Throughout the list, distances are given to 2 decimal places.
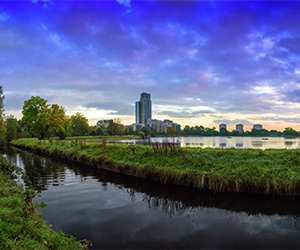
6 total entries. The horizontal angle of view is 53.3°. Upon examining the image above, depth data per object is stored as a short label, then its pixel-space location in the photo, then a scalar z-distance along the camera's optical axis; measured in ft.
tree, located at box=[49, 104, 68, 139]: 289.74
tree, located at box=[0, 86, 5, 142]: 169.07
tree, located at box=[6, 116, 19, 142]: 403.54
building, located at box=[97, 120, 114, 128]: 588.17
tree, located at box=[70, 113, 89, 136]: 476.75
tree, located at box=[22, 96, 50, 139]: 294.05
